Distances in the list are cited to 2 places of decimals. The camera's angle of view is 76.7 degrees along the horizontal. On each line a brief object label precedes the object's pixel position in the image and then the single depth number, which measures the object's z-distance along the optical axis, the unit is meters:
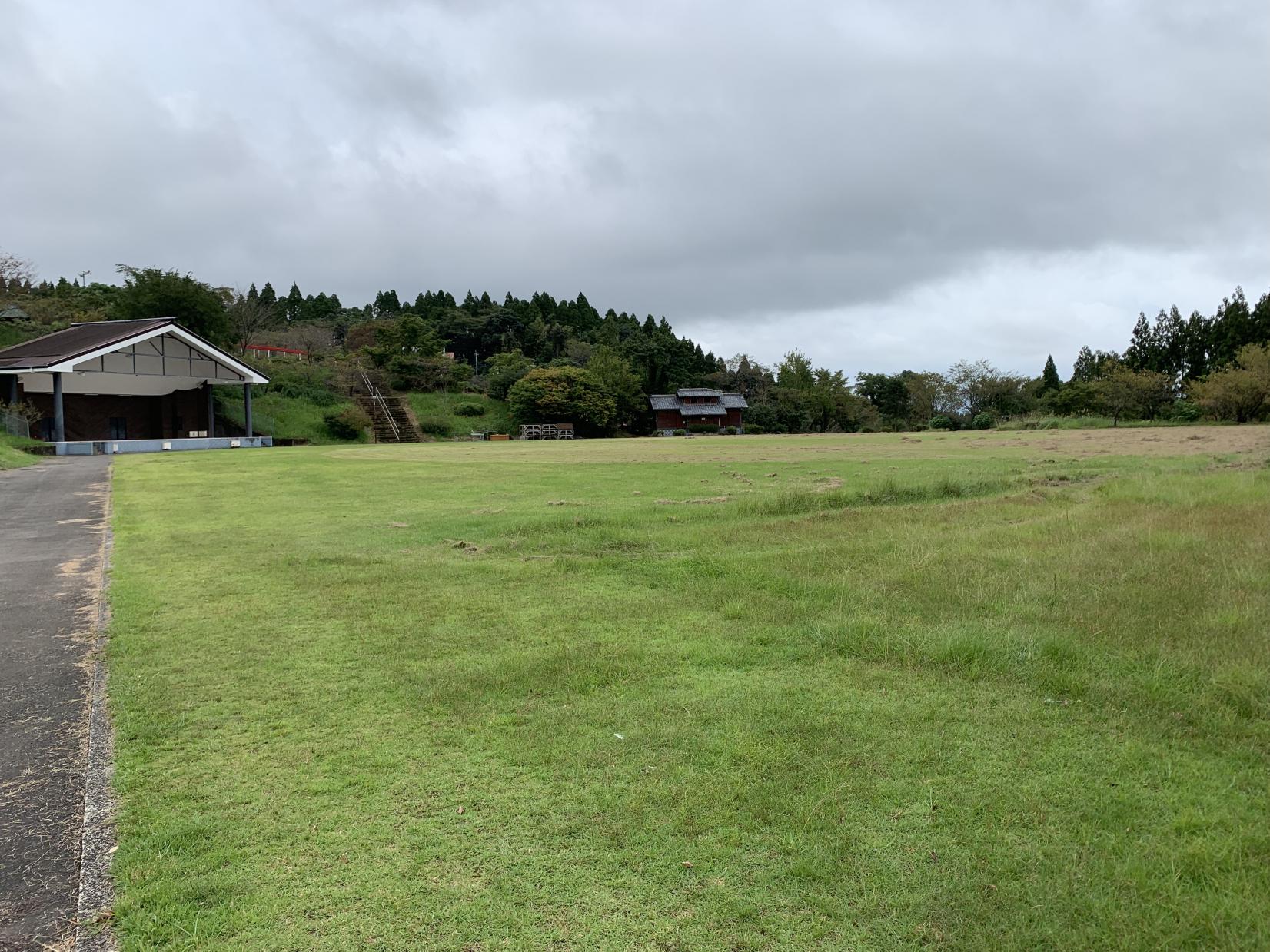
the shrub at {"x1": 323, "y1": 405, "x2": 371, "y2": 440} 48.62
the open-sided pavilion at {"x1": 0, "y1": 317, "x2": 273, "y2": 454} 35.38
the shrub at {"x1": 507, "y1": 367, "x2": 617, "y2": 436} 57.19
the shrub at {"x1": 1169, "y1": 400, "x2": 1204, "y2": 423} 46.06
